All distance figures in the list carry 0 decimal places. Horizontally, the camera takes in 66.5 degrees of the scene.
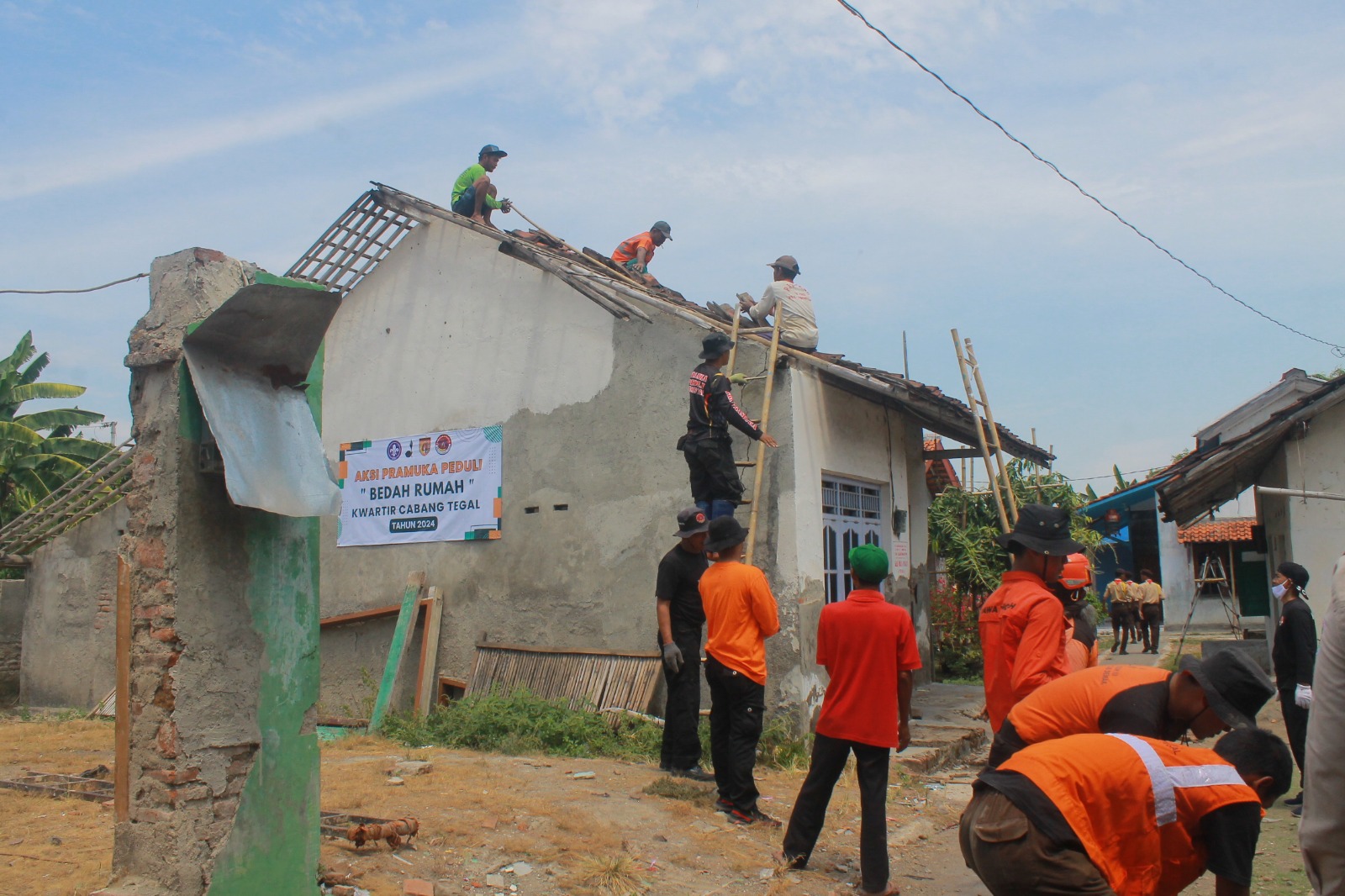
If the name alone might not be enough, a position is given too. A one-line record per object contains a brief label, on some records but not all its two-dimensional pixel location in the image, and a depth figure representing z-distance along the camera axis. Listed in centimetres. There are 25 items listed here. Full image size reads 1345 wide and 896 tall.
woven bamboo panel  869
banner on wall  1014
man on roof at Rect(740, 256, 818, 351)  896
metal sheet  440
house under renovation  876
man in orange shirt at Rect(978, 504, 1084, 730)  392
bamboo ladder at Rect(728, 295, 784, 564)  826
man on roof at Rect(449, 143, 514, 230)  1111
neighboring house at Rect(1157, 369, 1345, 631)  945
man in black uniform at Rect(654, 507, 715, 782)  688
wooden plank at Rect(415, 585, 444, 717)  991
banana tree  1881
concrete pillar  427
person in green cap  507
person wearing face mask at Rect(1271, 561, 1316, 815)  671
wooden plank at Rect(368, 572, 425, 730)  991
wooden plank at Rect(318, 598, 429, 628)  1043
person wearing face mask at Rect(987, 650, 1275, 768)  284
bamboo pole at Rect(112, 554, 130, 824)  436
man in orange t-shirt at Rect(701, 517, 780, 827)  615
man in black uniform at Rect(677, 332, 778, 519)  777
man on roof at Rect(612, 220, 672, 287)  1270
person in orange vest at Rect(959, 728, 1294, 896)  260
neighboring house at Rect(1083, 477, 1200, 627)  2669
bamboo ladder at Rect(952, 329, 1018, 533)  907
